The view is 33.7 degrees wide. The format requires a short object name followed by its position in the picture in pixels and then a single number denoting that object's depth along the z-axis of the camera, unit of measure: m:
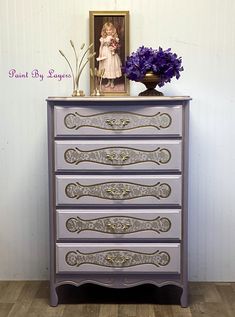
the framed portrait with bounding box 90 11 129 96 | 2.13
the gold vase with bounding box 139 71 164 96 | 1.96
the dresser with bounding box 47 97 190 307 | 1.88
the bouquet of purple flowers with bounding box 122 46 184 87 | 1.95
